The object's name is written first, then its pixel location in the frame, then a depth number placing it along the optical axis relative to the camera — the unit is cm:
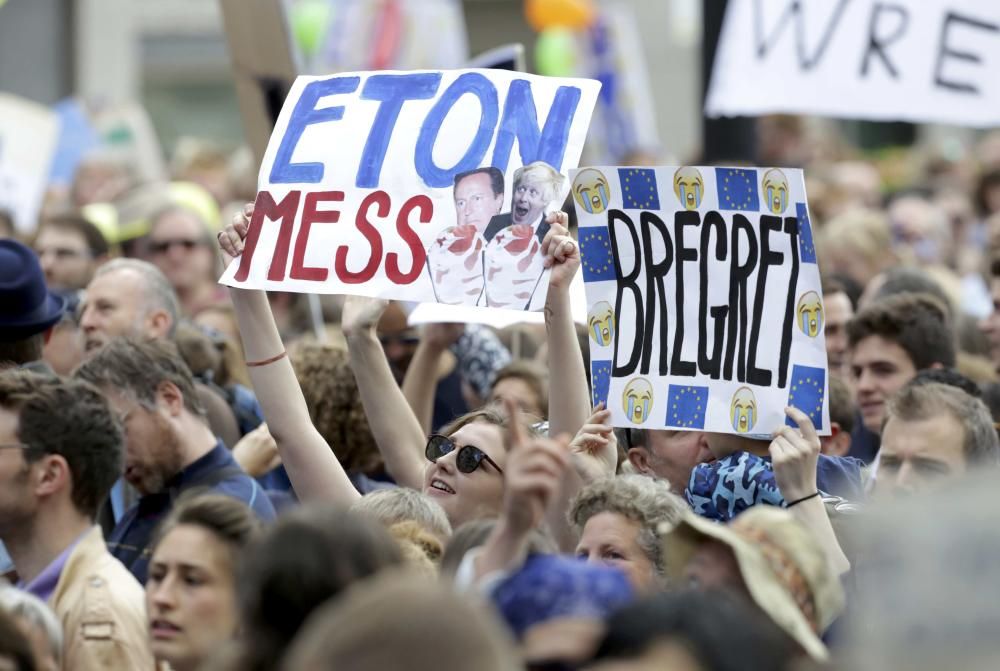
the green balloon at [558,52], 3672
